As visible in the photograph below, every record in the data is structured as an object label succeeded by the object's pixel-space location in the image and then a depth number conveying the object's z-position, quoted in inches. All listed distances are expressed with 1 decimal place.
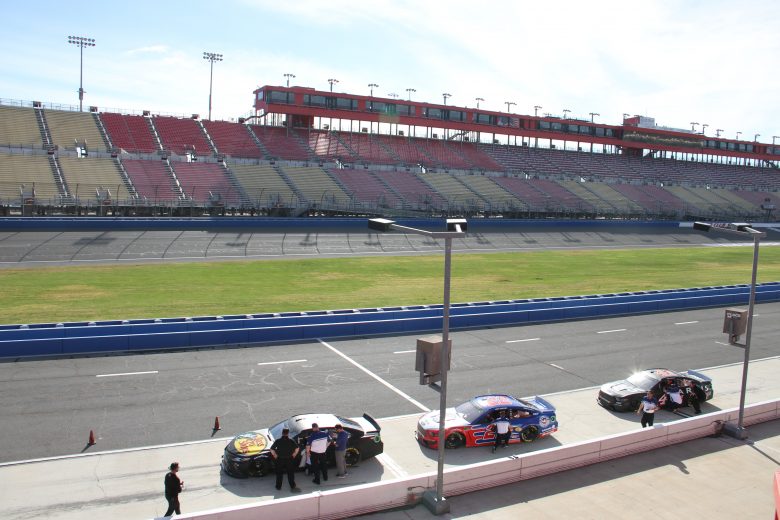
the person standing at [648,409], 628.1
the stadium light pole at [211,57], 3457.2
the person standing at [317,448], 504.4
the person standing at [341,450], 514.6
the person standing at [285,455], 484.4
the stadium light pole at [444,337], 432.8
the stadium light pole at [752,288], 605.9
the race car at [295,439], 506.0
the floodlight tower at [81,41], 3110.2
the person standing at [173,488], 424.2
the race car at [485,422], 580.7
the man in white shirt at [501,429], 581.3
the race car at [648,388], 690.2
